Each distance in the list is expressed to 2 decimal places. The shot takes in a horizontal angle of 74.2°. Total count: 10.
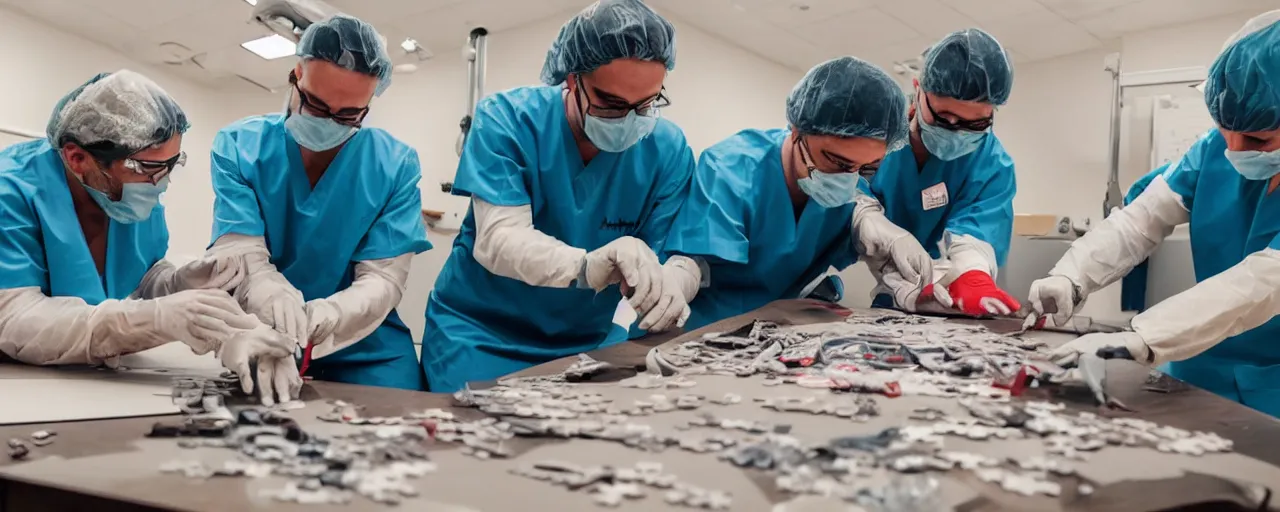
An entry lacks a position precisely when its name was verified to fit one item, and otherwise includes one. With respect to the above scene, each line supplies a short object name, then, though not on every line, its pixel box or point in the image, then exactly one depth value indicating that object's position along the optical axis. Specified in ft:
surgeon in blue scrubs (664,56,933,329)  7.07
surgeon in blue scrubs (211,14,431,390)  6.59
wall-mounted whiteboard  13.44
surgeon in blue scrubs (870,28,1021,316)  7.72
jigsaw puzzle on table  3.12
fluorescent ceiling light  20.83
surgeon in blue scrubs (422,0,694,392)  6.59
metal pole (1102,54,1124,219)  14.58
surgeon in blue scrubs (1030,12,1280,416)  5.52
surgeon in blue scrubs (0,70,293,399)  5.50
